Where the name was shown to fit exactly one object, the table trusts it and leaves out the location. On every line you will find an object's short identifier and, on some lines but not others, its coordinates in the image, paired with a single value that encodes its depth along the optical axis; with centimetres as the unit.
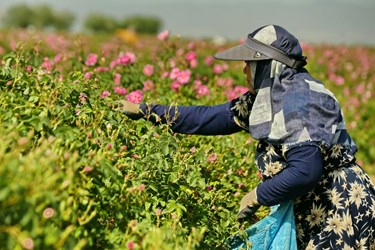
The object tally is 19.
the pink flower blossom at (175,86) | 947
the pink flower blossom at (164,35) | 1077
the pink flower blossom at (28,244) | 344
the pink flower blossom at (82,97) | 563
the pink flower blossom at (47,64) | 805
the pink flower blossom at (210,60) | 1209
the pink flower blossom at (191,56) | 1055
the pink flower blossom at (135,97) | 764
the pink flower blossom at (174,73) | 968
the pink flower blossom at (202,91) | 962
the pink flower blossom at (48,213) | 374
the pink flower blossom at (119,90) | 843
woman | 507
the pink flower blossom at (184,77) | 957
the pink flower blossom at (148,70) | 965
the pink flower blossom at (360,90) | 1741
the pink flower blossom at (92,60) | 912
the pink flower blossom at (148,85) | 922
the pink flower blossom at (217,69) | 1113
